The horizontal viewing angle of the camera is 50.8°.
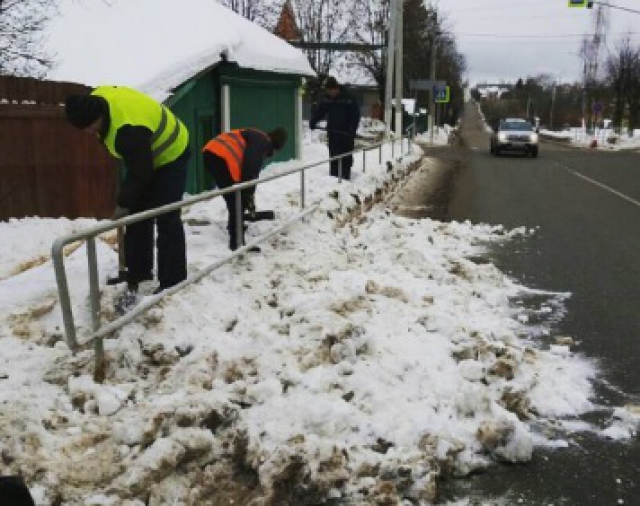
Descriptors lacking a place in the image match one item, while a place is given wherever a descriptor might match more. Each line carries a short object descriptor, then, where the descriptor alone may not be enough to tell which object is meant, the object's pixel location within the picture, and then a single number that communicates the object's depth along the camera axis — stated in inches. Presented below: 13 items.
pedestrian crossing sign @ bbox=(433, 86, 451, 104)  1695.6
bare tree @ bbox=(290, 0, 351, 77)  1895.9
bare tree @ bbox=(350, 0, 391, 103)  1996.8
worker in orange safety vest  262.7
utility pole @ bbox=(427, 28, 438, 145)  1654.8
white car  1106.1
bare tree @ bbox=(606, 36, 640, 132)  2063.2
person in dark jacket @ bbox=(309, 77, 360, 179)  492.4
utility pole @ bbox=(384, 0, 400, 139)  940.6
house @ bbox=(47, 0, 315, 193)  459.2
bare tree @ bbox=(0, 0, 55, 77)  450.6
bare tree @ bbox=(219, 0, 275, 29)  1594.5
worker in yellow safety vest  179.8
